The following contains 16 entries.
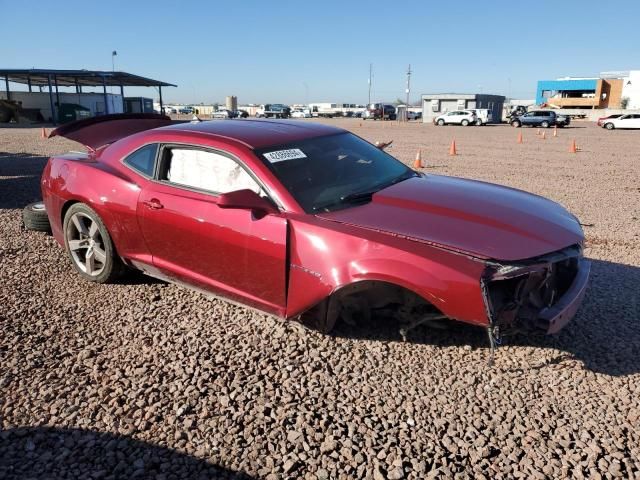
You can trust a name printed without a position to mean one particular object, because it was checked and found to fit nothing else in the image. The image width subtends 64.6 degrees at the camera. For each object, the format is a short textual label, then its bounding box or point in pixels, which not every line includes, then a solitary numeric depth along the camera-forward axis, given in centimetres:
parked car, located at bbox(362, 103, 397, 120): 6606
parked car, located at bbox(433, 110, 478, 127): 4631
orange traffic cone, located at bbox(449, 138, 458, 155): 1737
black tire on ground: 565
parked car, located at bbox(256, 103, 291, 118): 6071
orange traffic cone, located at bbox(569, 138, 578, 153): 1852
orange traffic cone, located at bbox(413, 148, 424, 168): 1337
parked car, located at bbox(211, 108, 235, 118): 5603
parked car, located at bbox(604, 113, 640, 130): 3691
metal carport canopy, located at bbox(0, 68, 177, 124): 3803
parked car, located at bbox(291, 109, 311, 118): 6689
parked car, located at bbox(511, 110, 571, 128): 4094
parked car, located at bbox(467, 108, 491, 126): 4634
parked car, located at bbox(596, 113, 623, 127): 3822
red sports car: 283
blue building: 7006
